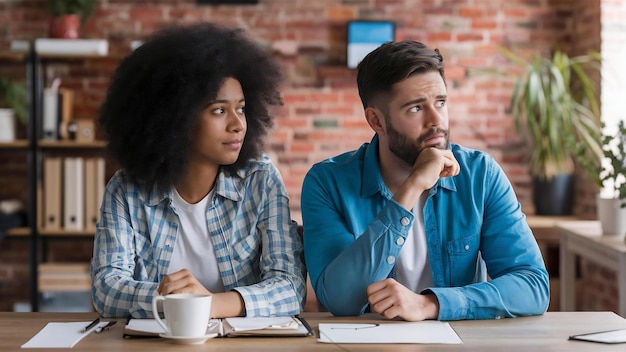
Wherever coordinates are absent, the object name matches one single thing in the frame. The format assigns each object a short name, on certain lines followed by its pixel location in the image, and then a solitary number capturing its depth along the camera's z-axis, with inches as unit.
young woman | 81.4
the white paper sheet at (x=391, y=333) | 61.9
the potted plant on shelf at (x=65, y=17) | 181.6
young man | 76.1
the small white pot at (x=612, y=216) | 136.9
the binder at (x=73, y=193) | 178.4
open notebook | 63.5
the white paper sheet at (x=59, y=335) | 61.0
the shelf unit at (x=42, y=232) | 178.2
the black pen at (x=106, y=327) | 65.1
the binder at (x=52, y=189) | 179.0
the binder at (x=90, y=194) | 178.5
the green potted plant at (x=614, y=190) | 126.6
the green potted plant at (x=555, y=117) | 168.1
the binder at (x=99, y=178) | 178.4
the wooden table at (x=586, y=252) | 123.0
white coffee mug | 60.5
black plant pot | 182.4
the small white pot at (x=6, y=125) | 180.9
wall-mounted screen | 187.3
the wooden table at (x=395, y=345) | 60.1
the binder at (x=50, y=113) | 181.8
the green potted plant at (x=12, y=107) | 180.9
